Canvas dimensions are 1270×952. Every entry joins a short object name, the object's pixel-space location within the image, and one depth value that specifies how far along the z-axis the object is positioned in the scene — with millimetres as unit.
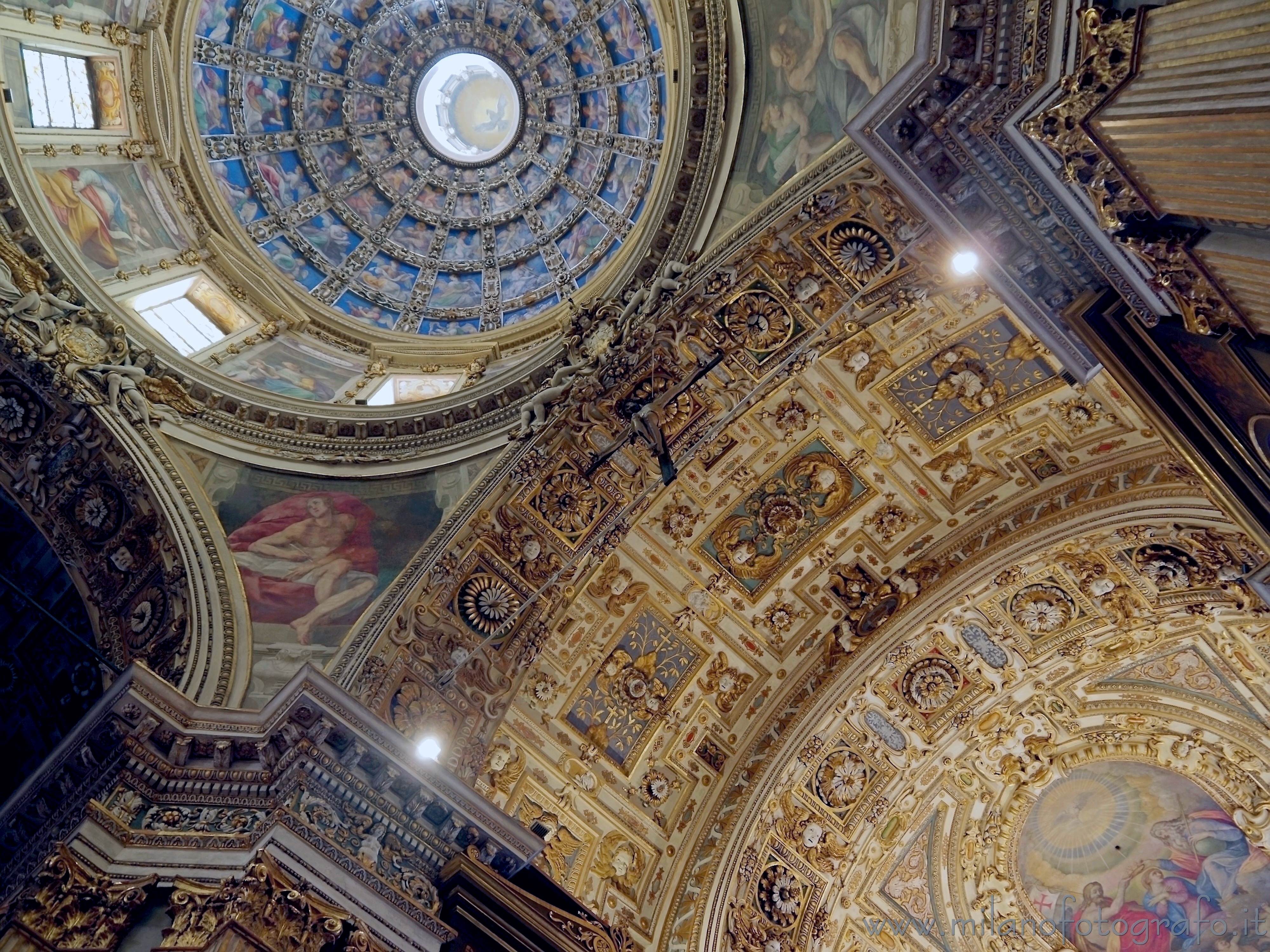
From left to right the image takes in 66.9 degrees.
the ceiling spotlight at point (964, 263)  9414
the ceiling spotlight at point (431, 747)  9633
